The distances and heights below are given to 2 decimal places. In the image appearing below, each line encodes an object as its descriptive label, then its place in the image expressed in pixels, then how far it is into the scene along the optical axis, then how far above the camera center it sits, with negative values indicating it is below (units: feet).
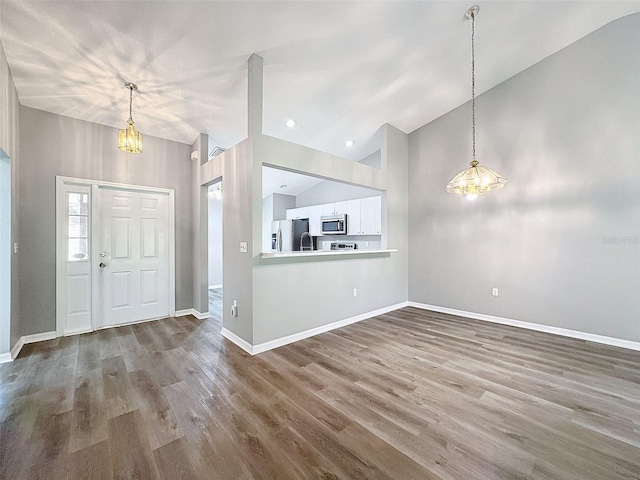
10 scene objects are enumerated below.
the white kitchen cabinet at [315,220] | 21.43 +1.66
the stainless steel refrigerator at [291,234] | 22.44 +0.53
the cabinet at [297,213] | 22.84 +2.42
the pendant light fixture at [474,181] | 9.18 +2.08
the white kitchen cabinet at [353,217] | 18.47 +1.64
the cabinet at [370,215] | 17.17 +1.64
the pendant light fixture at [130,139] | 9.84 +3.77
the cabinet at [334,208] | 19.46 +2.43
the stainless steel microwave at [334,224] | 19.29 +1.18
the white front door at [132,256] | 12.94 -0.80
